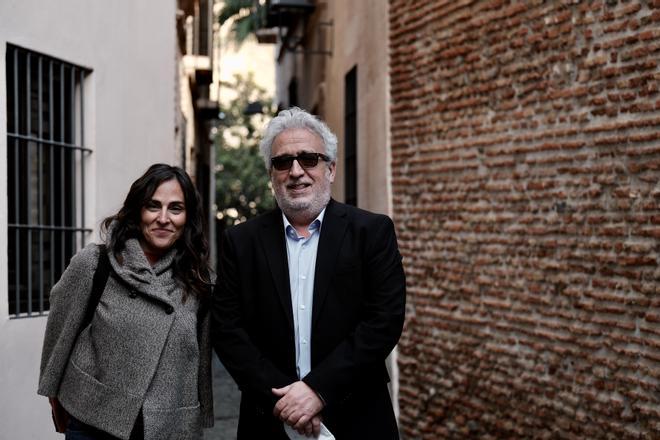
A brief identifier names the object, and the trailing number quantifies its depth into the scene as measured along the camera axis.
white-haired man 3.20
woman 3.24
